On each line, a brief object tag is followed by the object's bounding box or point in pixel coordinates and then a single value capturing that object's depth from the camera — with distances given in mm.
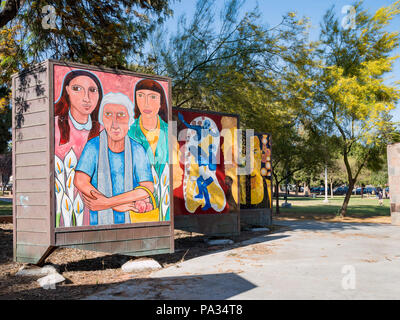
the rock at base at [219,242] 12297
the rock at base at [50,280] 7141
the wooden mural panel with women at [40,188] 7801
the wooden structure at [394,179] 19141
